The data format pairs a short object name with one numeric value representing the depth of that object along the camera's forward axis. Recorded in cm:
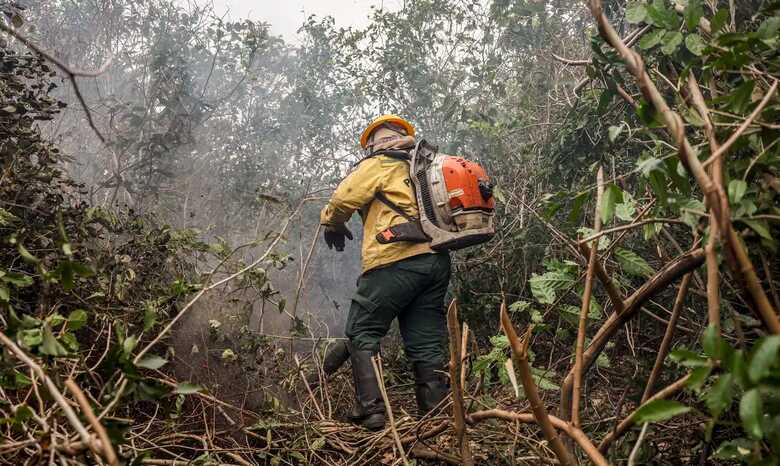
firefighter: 349
